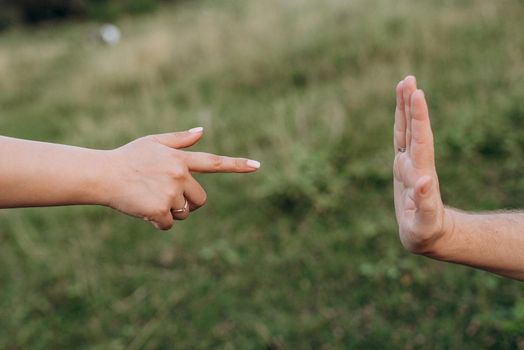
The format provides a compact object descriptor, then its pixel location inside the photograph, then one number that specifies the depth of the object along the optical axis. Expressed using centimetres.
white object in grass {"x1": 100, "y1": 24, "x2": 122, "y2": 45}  486
